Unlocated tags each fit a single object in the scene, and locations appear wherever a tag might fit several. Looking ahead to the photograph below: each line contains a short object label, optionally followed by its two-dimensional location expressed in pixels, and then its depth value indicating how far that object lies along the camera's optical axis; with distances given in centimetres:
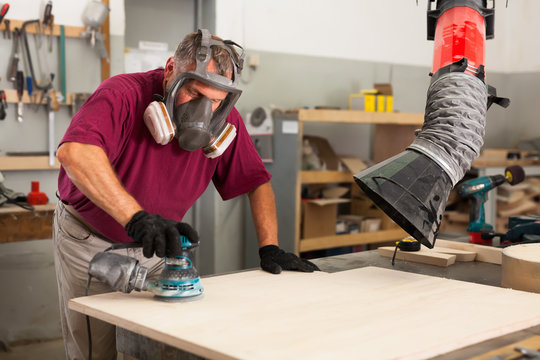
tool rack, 357
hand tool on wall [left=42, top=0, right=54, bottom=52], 357
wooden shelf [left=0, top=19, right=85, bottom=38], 356
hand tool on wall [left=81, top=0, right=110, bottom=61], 372
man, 160
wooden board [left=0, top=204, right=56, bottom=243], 316
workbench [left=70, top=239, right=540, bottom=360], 120
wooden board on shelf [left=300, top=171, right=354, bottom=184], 432
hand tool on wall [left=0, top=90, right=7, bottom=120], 353
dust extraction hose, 159
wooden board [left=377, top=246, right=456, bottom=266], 212
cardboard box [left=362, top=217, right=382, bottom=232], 467
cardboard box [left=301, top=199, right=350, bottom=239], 431
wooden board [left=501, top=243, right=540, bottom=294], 162
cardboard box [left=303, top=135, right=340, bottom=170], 477
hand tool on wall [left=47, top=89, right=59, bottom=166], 368
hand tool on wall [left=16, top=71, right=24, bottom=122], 357
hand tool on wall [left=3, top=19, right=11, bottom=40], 354
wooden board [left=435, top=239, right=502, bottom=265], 217
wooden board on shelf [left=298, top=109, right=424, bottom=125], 418
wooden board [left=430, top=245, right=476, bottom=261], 221
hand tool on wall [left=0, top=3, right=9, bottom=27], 341
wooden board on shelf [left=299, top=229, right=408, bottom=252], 425
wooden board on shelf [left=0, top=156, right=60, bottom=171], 357
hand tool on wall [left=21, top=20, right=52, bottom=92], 361
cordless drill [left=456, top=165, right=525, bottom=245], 264
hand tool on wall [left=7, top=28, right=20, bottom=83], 356
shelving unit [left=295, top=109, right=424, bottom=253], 416
